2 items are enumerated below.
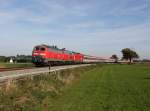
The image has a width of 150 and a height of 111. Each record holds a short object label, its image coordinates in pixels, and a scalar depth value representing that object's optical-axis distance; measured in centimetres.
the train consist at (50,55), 4628
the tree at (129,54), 17432
